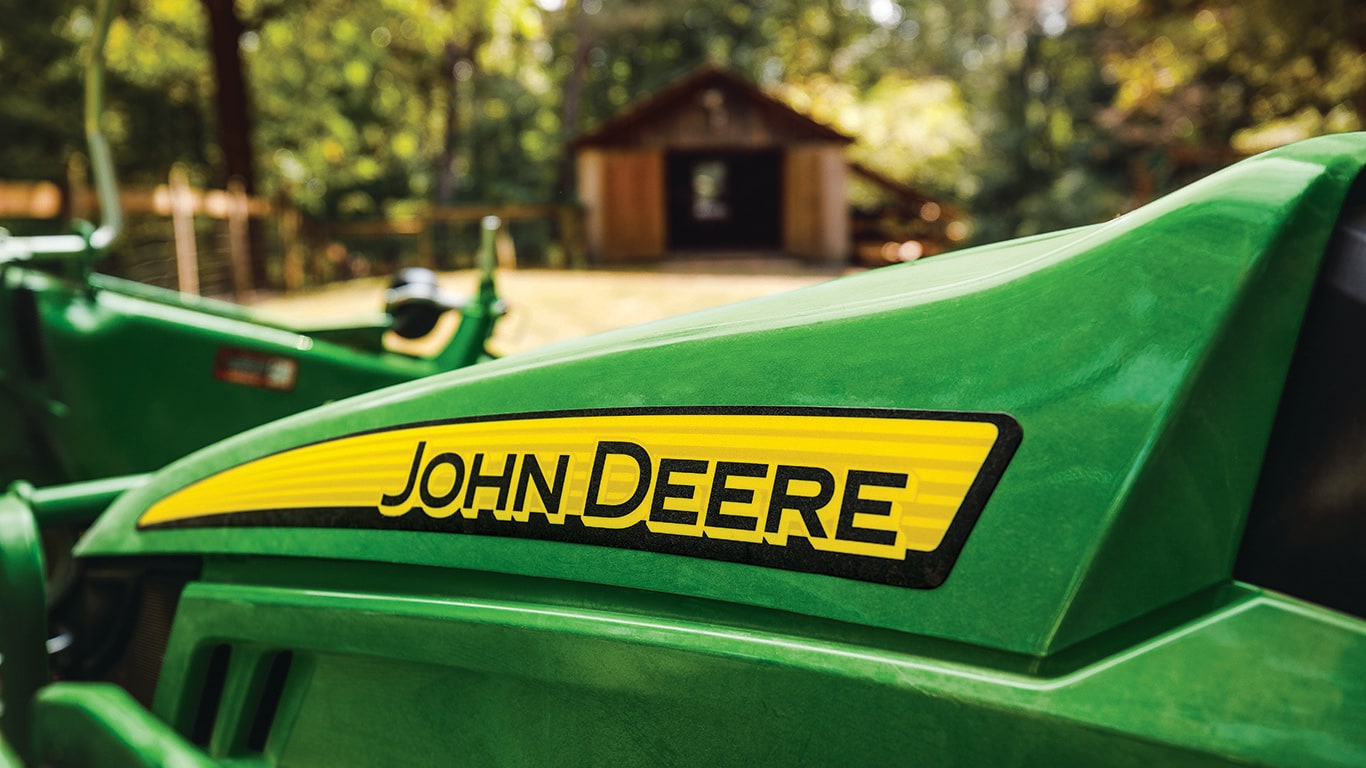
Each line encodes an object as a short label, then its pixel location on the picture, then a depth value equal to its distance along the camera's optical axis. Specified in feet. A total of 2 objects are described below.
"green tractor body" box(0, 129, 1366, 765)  2.71
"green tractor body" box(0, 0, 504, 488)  9.80
